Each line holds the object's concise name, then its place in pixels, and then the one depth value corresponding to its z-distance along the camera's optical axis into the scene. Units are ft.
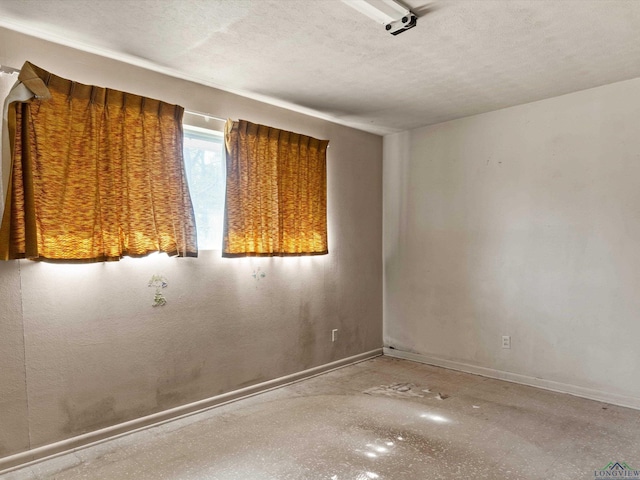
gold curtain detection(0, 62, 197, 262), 7.32
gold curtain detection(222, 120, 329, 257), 10.40
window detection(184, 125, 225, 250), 9.97
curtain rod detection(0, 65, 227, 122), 9.82
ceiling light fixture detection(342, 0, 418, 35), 6.57
